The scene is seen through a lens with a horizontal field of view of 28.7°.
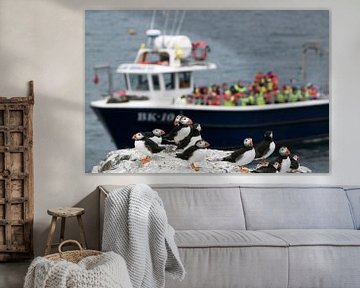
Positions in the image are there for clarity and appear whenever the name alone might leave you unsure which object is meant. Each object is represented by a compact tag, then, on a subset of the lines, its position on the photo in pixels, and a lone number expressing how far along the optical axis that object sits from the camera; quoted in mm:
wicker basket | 4234
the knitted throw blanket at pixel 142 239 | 4375
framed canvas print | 5637
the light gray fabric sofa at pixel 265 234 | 4723
